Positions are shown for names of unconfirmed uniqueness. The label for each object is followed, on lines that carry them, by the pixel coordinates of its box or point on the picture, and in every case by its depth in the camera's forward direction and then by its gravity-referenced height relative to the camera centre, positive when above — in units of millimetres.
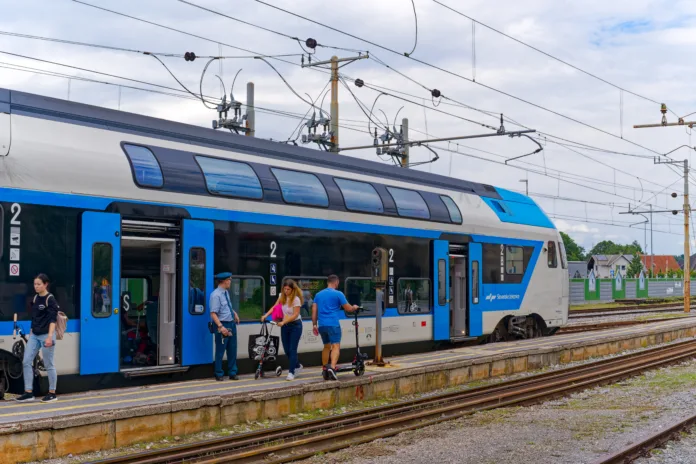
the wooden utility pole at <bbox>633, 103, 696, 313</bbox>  38688 +1757
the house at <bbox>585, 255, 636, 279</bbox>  103375 +1568
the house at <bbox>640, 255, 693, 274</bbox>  139875 +2161
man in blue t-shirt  12547 -574
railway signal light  13641 +133
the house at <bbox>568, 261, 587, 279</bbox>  82181 +751
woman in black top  9789 -669
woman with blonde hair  12445 -657
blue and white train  10375 +610
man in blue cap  12016 -682
